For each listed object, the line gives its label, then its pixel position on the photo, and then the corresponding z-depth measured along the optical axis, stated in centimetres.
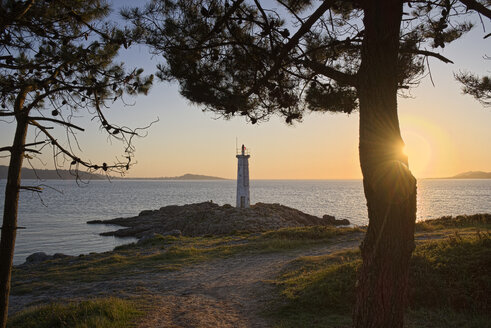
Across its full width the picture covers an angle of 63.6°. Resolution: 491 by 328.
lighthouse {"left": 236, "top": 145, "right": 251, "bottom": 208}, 3731
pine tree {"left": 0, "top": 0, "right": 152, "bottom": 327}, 489
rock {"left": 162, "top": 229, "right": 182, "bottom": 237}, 2297
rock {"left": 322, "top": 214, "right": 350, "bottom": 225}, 4236
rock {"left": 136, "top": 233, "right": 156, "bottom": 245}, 1933
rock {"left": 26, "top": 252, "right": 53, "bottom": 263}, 2003
